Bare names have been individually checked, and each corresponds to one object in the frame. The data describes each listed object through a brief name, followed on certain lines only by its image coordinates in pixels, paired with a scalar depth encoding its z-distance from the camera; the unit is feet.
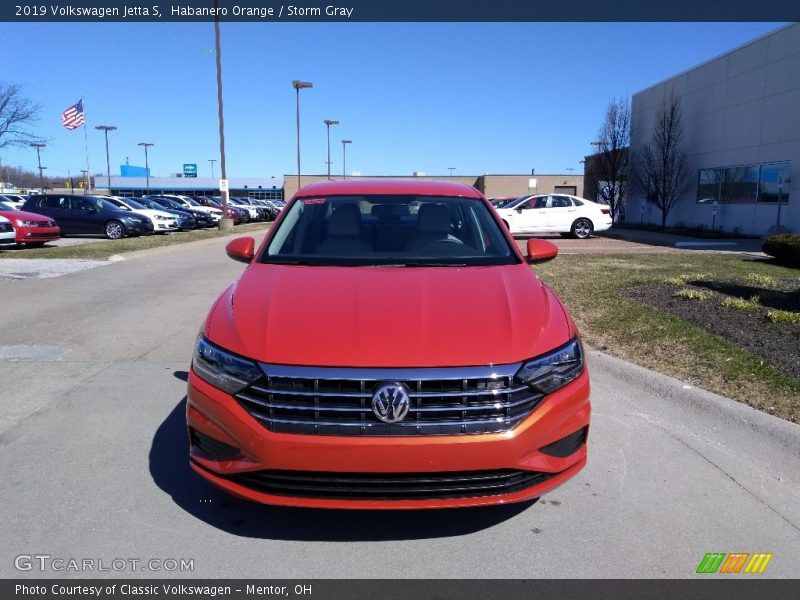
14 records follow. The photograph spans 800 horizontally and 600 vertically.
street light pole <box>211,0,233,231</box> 83.90
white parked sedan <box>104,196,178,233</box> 80.84
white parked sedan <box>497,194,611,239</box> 71.00
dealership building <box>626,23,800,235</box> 63.21
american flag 113.80
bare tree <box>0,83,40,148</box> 107.04
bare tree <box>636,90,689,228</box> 83.15
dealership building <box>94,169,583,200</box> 311.68
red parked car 51.98
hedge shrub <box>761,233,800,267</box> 39.14
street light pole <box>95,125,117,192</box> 223.10
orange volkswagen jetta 8.40
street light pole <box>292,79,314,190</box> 133.18
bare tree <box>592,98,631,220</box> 98.32
